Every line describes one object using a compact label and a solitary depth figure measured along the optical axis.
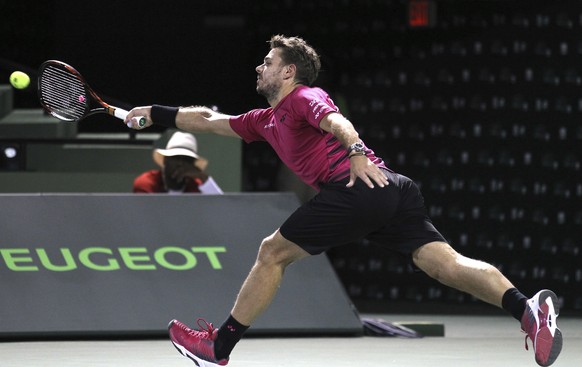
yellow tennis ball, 15.93
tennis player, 13.55
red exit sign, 26.06
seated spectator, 20.91
